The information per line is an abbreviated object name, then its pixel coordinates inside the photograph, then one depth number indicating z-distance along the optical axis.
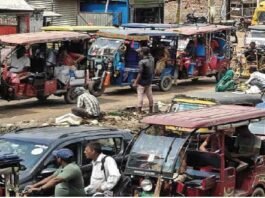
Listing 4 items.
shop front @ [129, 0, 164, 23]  41.12
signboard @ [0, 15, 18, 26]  34.53
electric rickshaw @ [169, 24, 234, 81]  25.52
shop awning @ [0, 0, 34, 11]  33.70
